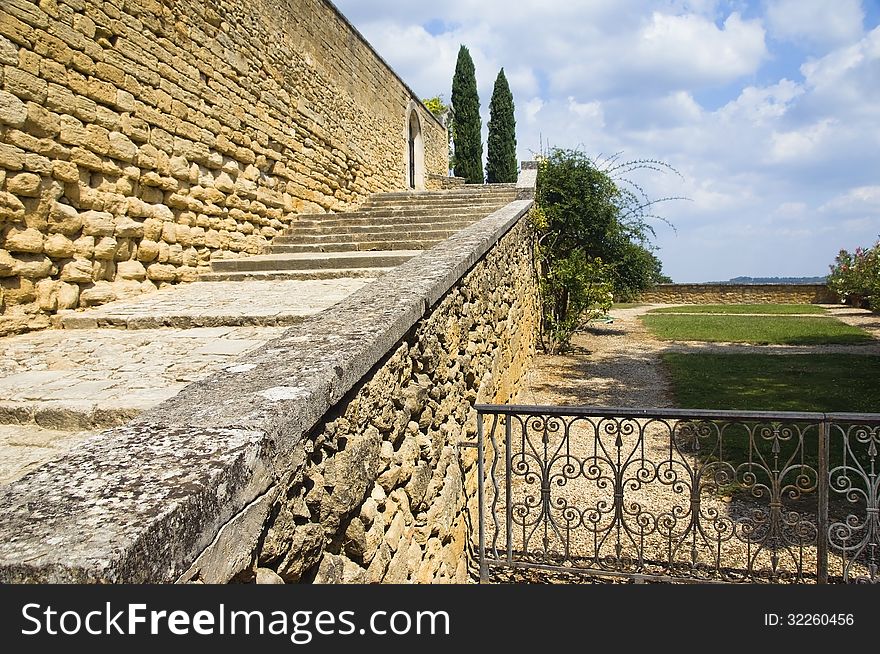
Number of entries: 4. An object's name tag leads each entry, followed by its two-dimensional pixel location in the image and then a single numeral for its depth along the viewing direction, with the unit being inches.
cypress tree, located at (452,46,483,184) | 951.6
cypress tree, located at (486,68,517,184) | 980.6
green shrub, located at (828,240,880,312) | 727.7
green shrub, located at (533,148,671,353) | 438.9
